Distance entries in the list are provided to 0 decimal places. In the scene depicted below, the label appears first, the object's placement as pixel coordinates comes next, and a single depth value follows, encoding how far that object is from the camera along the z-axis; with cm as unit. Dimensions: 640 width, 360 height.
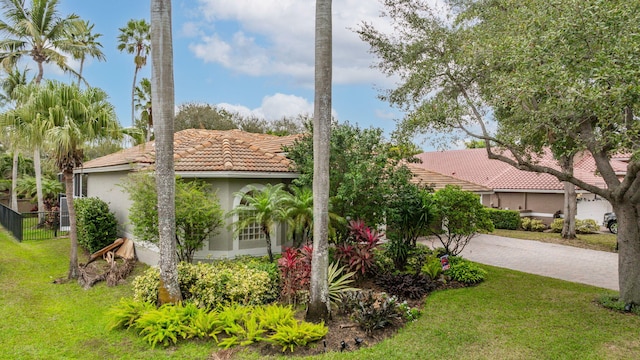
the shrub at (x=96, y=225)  1526
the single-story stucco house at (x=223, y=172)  1273
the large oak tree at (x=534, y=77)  701
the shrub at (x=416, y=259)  1255
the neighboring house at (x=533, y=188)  2630
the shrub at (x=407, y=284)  1051
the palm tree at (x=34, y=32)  2206
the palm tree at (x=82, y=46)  2372
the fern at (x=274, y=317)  782
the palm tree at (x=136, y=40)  3191
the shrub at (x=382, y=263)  1197
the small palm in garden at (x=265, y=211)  1109
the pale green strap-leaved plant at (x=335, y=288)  921
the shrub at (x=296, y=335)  725
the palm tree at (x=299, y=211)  1120
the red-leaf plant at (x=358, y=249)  1109
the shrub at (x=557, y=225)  2402
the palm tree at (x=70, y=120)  1087
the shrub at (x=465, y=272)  1205
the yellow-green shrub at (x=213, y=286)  921
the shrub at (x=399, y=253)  1289
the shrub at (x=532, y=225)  2489
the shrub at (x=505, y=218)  2569
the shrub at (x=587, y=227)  2381
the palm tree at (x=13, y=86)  2617
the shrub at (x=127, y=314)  828
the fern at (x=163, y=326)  752
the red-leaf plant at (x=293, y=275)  969
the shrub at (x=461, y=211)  1272
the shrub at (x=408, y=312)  888
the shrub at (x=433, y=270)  1193
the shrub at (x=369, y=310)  809
